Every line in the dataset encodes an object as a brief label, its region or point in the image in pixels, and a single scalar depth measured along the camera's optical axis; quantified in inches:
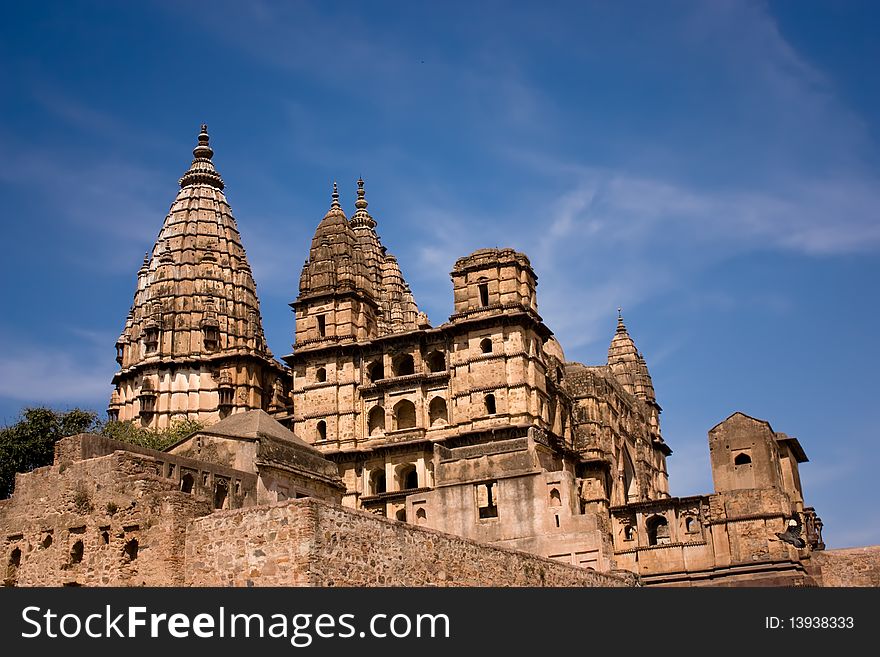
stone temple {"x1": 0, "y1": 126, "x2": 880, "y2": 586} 744.3
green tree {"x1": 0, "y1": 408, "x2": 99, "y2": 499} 1766.7
